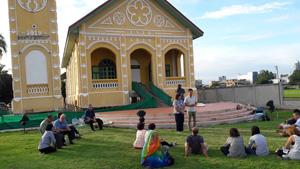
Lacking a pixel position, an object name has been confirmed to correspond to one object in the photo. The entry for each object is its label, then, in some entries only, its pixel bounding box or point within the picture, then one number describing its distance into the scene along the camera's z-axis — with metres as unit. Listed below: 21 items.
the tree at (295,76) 65.44
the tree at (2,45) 30.61
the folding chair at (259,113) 13.33
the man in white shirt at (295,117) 9.09
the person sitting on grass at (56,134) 8.54
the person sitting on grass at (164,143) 7.12
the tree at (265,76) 84.05
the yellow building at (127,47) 18.91
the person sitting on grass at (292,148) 6.18
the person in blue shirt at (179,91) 15.07
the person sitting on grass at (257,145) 6.73
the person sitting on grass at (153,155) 6.17
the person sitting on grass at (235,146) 6.62
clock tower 17.53
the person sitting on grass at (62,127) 9.32
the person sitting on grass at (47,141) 7.84
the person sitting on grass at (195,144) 6.91
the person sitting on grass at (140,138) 7.75
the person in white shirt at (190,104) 10.73
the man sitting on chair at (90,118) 11.91
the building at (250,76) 131.14
